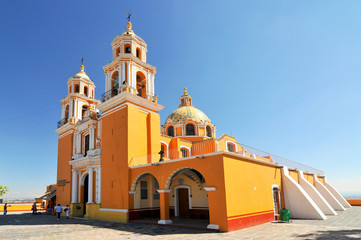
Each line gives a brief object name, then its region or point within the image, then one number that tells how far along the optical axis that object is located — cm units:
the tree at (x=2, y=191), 3381
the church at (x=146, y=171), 1200
